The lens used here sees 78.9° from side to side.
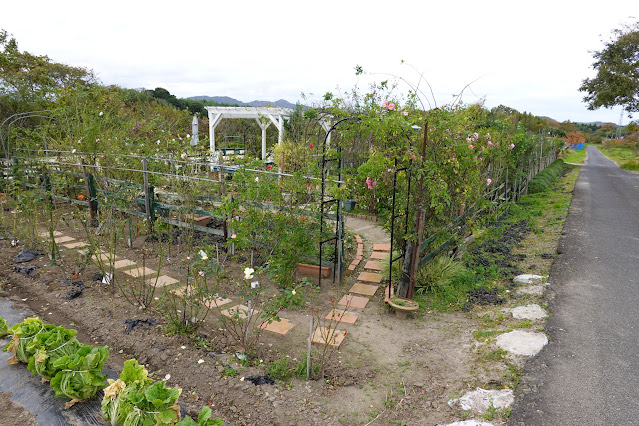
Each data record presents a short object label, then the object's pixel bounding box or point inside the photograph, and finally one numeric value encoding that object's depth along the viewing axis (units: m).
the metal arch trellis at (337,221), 4.45
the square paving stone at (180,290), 3.93
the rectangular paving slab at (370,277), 4.79
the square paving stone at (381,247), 5.94
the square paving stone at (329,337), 3.31
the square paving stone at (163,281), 4.30
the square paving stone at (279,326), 3.47
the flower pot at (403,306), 3.84
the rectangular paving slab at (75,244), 5.42
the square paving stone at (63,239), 5.59
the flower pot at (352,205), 7.74
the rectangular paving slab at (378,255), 5.59
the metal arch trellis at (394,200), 3.89
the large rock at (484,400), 2.51
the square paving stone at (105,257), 4.85
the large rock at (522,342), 3.18
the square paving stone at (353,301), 4.13
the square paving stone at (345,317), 3.77
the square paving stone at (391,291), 4.26
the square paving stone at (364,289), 4.47
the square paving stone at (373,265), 5.17
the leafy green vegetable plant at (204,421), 1.95
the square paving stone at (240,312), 3.10
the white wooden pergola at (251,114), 12.45
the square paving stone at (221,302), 3.95
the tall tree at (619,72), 13.33
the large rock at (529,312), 3.81
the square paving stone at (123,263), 4.74
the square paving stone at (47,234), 5.76
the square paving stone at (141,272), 4.55
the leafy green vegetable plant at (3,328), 3.01
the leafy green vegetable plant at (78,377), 2.27
